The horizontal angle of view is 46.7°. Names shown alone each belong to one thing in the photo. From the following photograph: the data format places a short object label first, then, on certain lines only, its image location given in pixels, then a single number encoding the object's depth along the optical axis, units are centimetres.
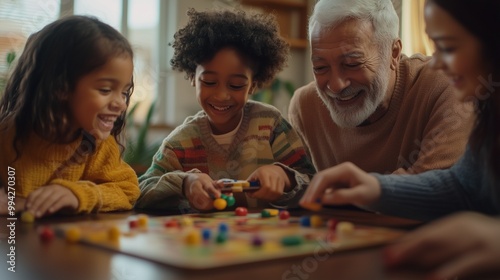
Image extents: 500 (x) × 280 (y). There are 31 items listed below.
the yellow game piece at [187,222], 102
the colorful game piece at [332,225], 96
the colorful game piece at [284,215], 112
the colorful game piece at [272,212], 117
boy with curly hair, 161
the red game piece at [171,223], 99
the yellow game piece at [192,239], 82
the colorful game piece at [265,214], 116
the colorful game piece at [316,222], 100
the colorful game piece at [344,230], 93
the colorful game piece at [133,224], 99
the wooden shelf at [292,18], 425
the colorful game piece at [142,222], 101
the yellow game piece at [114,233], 88
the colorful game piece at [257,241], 80
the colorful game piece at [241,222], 105
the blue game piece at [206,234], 85
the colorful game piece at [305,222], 101
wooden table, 67
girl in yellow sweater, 127
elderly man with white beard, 162
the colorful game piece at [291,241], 81
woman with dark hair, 67
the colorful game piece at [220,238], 83
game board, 74
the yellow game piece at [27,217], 112
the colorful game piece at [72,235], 89
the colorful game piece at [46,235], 92
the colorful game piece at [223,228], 94
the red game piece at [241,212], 119
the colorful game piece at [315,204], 101
